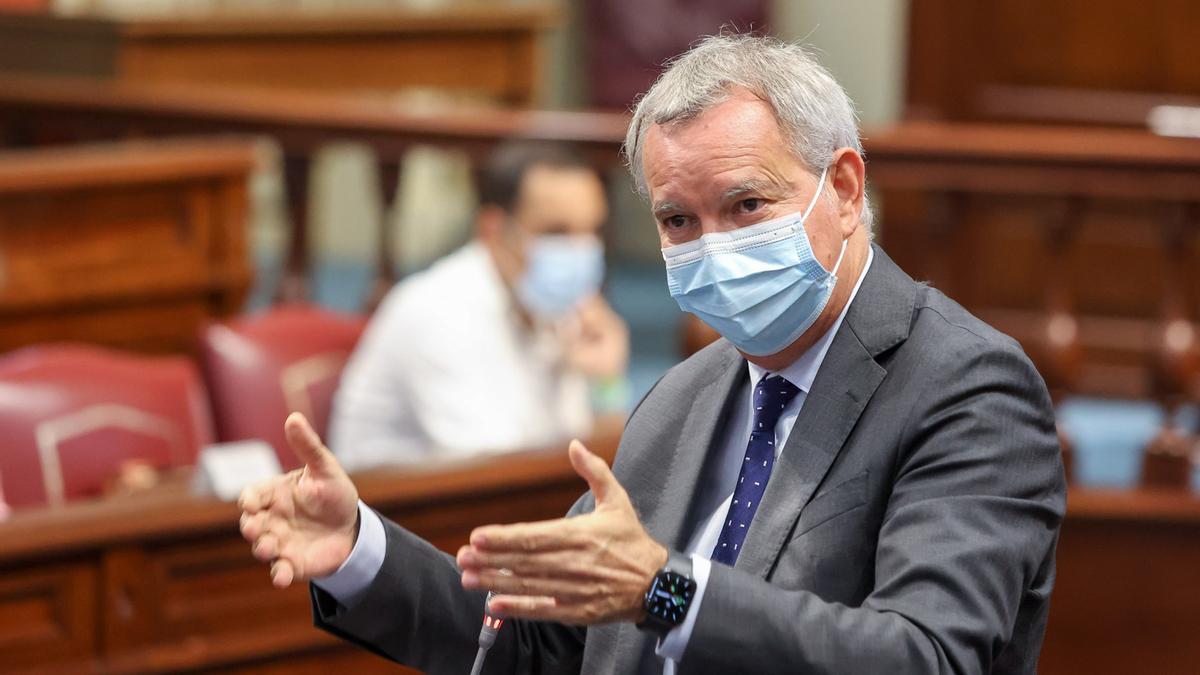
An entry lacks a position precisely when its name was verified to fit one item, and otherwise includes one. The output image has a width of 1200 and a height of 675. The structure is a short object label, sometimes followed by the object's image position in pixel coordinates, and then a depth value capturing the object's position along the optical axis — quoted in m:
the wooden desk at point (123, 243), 9.12
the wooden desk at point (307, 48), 14.05
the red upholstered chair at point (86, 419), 6.89
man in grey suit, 3.13
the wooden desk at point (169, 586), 6.00
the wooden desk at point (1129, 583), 7.80
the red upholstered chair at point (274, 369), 7.66
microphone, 3.64
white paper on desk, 6.40
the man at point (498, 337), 7.77
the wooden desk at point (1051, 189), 8.20
